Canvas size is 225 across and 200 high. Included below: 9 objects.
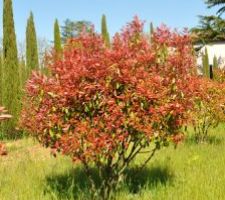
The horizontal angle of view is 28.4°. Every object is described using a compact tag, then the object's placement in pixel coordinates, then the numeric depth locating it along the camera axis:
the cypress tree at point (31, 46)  26.56
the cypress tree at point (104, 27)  41.44
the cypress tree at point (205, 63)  42.69
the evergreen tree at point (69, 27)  82.12
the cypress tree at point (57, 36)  34.94
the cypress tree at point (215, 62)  43.44
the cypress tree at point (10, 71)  21.19
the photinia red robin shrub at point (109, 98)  6.13
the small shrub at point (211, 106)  12.48
